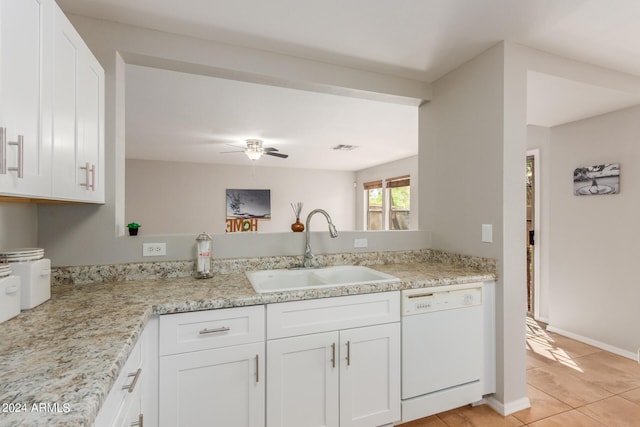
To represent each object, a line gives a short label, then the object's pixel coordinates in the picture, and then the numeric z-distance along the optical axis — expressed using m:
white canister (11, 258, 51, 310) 1.20
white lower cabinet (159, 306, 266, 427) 1.32
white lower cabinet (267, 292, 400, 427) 1.48
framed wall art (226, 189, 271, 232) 6.48
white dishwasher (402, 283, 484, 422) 1.75
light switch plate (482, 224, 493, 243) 2.00
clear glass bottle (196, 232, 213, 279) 1.81
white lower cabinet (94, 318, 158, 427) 0.84
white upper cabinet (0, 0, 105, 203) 0.87
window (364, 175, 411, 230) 5.99
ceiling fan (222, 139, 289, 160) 4.30
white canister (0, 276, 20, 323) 1.07
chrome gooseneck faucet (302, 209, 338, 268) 2.10
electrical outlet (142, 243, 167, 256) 1.83
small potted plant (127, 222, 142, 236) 1.84
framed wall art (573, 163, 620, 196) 2.73
